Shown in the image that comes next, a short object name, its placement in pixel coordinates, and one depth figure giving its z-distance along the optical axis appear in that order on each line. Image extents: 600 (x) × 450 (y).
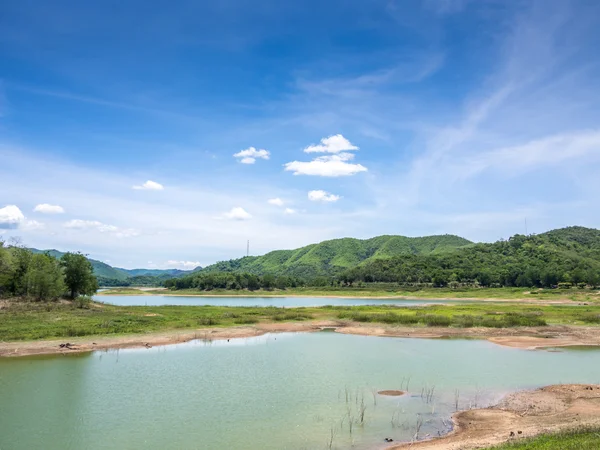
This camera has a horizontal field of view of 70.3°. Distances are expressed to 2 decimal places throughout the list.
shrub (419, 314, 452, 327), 52.44
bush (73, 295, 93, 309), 61.53
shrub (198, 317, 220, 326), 52.66
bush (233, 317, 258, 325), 55.51
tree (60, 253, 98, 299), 68.31
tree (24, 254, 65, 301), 59.47
